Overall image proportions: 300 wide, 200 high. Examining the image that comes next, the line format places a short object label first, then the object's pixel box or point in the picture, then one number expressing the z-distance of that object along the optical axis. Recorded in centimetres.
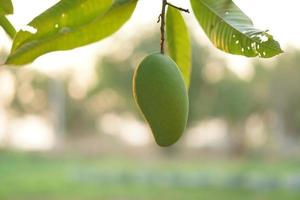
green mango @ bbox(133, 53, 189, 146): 130
